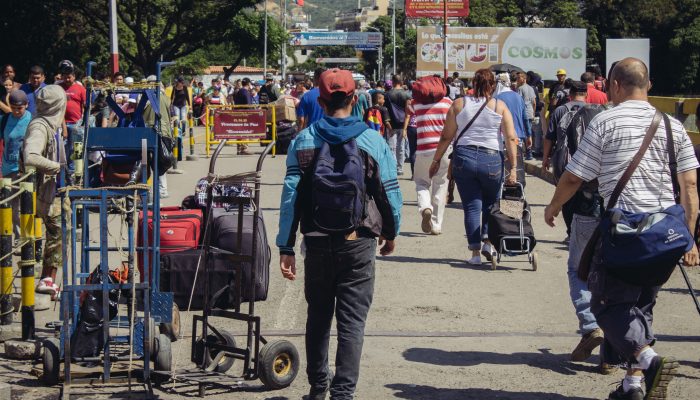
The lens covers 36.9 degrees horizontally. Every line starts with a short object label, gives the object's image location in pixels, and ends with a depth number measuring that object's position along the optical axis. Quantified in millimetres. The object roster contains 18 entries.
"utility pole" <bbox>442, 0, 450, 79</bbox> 42731
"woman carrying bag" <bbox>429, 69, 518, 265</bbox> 9891
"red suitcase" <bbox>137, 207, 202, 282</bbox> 8195
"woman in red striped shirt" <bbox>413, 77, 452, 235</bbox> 11578
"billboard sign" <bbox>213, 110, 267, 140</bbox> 22594
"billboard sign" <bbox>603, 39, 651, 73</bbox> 37834
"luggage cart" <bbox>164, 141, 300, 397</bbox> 5961
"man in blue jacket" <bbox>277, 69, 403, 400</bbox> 5266
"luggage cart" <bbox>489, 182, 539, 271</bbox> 9938
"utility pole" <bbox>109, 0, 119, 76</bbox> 22719
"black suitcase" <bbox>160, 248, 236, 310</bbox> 8016
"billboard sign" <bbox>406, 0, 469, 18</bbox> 62469
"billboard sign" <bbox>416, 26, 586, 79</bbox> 56969
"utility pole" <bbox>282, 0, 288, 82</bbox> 95231
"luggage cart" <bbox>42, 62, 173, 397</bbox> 5707
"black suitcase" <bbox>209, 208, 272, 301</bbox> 8250
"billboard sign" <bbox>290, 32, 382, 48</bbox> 145875
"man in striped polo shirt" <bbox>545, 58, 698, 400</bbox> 5348
